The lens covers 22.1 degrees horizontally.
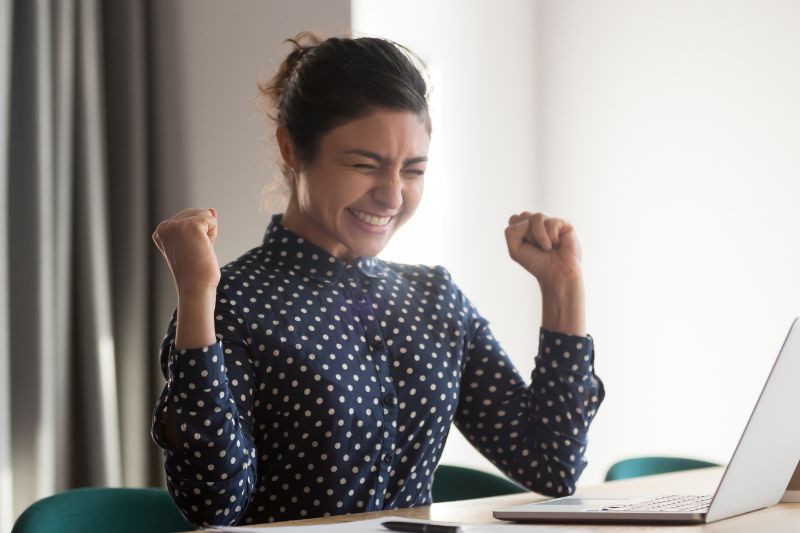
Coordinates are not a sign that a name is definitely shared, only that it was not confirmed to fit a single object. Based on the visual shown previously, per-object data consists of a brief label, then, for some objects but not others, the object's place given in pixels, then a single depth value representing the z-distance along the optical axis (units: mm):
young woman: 2113
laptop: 1975
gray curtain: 2894
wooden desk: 1991
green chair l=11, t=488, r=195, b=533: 2186
